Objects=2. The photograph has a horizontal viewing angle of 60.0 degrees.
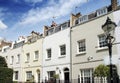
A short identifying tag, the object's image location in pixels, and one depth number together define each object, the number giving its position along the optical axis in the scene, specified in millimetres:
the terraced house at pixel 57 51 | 12876
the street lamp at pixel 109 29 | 5224
